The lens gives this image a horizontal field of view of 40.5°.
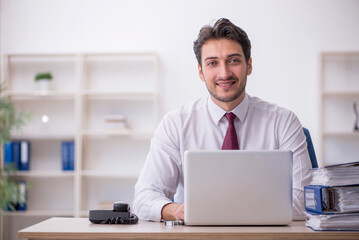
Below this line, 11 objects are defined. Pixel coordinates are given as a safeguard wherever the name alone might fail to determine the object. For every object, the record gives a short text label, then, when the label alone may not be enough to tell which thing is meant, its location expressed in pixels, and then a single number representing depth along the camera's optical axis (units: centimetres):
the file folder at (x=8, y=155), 465
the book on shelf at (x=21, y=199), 465
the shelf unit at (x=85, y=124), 481
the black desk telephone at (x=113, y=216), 155
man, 215
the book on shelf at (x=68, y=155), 468
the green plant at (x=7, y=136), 448
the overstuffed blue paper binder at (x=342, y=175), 144
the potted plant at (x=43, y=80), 475
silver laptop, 143
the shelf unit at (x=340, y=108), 468
